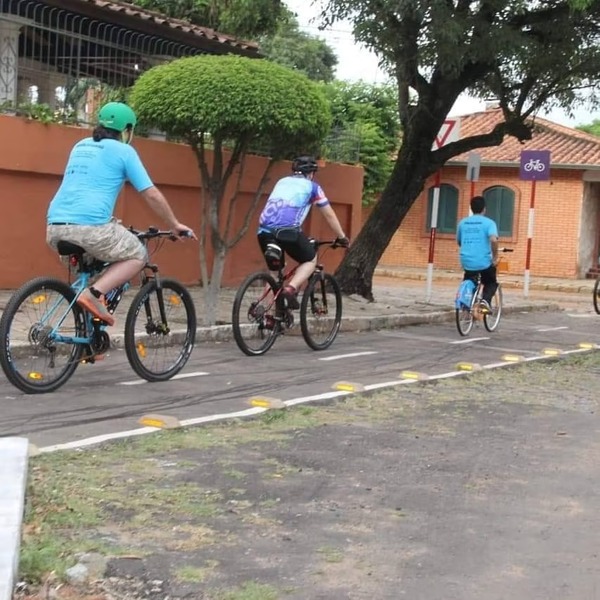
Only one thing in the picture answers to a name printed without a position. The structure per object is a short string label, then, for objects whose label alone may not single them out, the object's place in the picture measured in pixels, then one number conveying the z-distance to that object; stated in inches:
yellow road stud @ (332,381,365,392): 301.4
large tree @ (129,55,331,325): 385.7
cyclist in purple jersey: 364.2
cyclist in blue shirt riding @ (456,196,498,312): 468.4
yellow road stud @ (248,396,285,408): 270.1
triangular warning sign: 589.9
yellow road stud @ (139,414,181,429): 238.8
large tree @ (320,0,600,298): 466.9
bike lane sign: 757.9
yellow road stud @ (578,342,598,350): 457.7
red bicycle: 359.9
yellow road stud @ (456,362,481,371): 362.0
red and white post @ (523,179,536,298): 759.1
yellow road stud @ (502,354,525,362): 393.1
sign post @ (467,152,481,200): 650.2
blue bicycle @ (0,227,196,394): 259.1
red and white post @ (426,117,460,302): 589.6
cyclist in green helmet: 267.1
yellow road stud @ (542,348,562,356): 421.4
